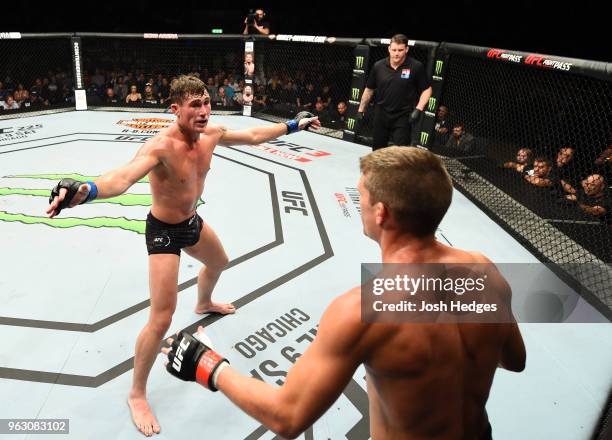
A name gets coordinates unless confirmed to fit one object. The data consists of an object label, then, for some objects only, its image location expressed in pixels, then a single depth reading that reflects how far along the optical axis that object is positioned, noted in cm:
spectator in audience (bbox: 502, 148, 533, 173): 496
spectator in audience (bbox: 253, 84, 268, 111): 834
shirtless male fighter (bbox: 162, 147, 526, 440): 94
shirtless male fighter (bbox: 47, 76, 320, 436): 192
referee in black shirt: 453
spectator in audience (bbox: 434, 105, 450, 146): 586
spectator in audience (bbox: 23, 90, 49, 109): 923
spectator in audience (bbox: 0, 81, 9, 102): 880
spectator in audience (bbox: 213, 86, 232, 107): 870
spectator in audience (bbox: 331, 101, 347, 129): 751
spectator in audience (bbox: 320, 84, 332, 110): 865
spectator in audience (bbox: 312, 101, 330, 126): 781
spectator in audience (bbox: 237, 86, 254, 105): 779
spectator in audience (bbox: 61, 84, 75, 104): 985
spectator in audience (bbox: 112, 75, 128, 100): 966
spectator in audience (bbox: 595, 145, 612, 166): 397
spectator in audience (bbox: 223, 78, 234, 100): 915
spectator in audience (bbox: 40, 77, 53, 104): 967
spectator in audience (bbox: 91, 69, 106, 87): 1019
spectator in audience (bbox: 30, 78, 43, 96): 952
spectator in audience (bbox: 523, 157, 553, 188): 450
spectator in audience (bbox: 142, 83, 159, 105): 896
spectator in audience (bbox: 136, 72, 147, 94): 988
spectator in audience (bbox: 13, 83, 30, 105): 893
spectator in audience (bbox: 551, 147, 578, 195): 420
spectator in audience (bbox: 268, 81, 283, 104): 909
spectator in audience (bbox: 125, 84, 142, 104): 863
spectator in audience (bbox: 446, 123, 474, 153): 601
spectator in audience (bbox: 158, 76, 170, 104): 921
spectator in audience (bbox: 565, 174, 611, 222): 379
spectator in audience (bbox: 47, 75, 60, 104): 970
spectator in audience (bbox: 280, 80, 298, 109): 898
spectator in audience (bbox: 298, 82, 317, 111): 875
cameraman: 788
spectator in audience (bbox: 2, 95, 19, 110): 830
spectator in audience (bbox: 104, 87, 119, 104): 943
